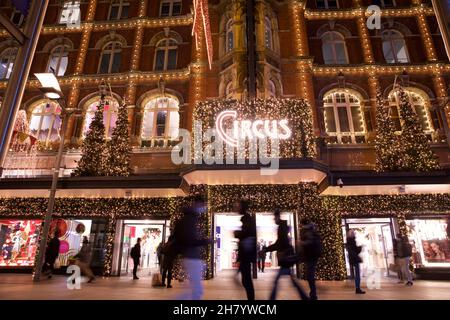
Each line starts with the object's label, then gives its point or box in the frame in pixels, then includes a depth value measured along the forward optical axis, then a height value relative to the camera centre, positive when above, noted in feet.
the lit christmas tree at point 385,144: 44.39 +16.65
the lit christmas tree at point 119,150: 46.24 +16.01
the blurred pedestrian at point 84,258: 33.81 -0.61
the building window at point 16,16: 64.43 +50.40
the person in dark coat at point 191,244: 16.16 +0.52
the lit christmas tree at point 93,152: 45.85 +15.74
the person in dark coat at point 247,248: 17.28 +0.35
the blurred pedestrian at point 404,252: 35.70 +0.34
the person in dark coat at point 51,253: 41.04 +0.00
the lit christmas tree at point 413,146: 42.73 +15.76
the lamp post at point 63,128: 32.12 +15.88
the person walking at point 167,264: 30.76 -1.15
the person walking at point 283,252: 19.14 +0.14
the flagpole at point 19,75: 11.66 +7.41
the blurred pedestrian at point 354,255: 26.76 -0.04
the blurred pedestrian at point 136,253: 40.70 +0.06
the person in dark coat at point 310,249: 20.33 +0.36
